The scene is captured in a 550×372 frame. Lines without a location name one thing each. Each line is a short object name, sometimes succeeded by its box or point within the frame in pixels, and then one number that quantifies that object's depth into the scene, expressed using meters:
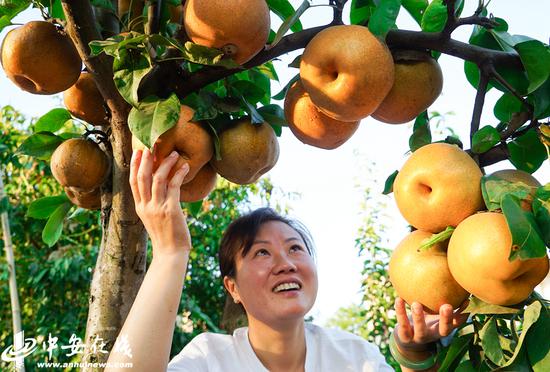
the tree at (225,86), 1.29
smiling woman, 1.43
